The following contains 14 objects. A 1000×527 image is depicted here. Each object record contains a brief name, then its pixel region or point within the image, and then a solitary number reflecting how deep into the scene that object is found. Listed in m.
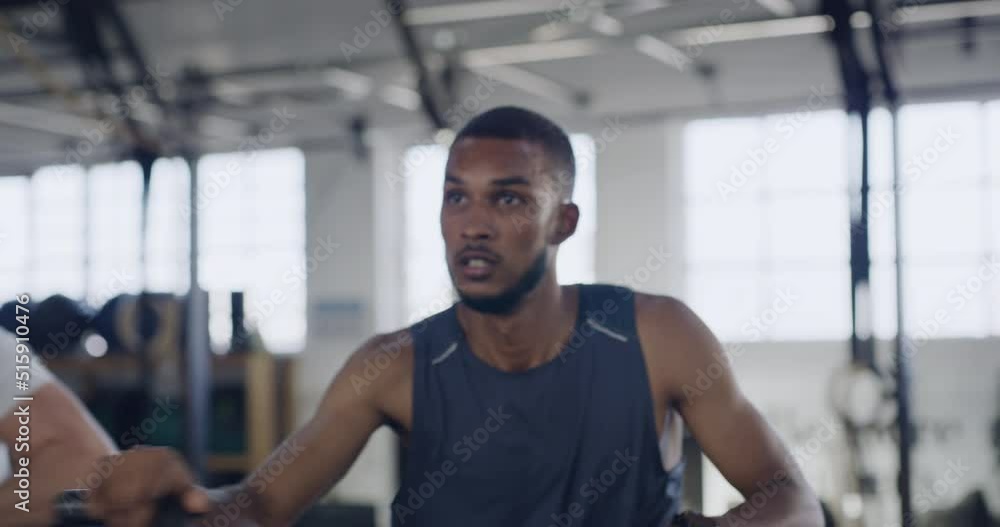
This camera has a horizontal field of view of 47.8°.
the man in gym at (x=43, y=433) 1.87
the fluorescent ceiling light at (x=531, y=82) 7.93
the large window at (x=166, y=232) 9.82
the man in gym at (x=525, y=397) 1.70
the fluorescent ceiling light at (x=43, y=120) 8.62
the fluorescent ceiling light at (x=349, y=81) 7.28
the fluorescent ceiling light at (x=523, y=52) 6.48
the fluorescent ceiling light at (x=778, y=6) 5.78
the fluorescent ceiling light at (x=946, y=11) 5.10
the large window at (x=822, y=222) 7.85
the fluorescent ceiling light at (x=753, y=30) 5.06
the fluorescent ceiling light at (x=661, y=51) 6.93
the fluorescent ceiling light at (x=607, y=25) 6.04
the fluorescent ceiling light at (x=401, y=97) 8.21
